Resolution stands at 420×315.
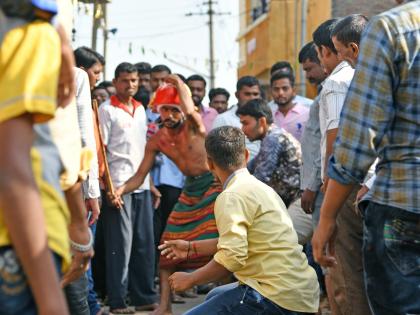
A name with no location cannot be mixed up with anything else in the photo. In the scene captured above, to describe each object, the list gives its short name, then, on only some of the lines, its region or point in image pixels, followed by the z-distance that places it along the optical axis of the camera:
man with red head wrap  8.05
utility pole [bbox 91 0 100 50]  28.02
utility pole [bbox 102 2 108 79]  29.21
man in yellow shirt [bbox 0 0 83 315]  2.48
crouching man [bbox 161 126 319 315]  5.03
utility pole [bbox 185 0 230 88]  53.55
